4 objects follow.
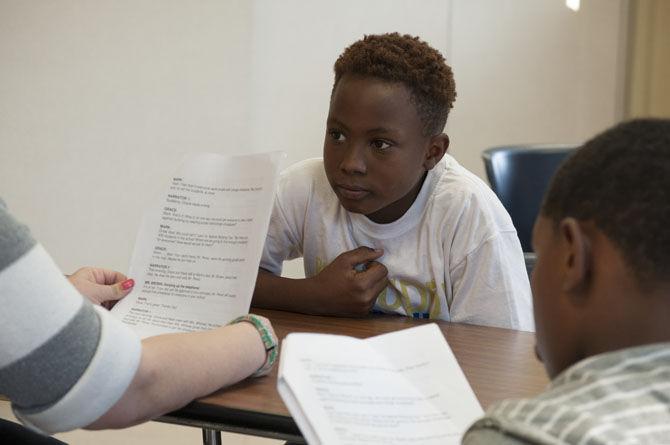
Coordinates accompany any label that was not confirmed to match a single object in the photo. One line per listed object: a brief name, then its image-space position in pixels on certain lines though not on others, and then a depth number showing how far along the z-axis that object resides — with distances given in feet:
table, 4.98
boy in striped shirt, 3.53
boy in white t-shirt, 6.11
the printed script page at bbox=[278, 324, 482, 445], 4.73
